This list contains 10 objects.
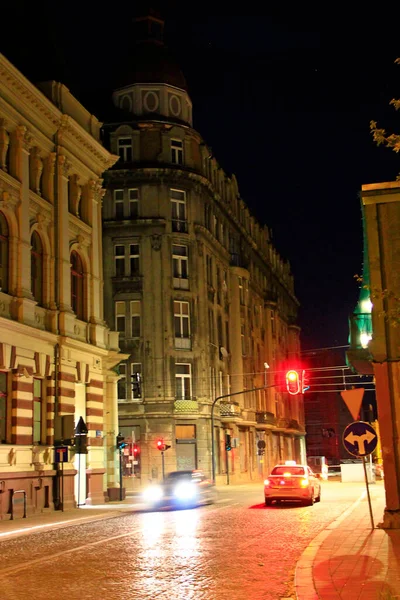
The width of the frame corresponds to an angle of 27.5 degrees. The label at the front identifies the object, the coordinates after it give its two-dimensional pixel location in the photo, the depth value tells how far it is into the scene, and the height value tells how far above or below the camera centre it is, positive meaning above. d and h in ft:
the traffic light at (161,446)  151.62 +2.39
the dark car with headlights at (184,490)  110.32 -4.38
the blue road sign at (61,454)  96.58 +0.97
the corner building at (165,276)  175.83 +40.52
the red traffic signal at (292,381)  136.36 +12.06
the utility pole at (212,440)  170.76 +3.61
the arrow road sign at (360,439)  55.52 +0.94
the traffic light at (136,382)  147.02 +13.68
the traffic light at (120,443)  116.33 +2.47
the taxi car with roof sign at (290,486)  93.71 -3.51
